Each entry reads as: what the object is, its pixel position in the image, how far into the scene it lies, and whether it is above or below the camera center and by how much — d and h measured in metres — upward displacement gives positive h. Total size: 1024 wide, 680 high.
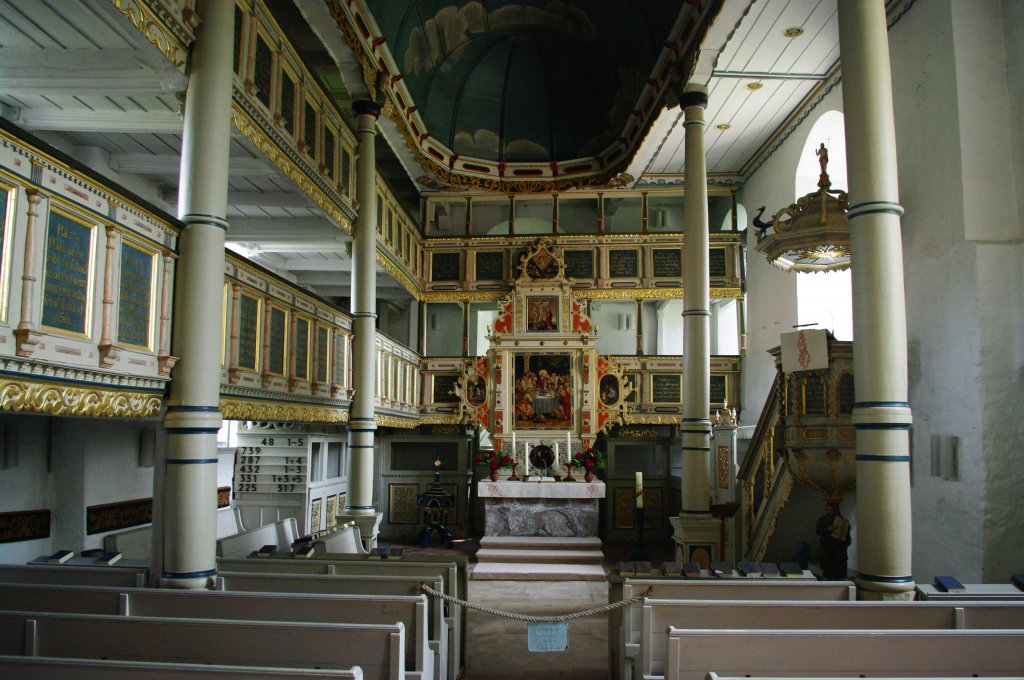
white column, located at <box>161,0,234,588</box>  5.73 +0.85
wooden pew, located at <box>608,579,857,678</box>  5.64 -1.28
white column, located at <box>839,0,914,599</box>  5.59 +0.88
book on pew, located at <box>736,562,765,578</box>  6.36 -1.23
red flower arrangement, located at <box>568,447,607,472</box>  15.28 -0.70
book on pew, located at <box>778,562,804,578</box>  6.42 -1.24
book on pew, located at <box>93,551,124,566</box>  6.24 -1.14
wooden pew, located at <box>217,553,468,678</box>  6.83 -1.31
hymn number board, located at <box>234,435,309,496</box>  13.01 -0.72
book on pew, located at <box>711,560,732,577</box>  6.35 -1.24
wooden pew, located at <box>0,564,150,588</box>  5.84 -1.18
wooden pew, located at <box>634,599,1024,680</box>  4.71 -1.23
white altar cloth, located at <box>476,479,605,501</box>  14.30 -1.22
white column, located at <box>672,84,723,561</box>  10.57 +0.74
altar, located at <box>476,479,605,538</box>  14.34 -1.60
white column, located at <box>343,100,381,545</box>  11.07 +0.93
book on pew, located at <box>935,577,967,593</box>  5.46 -1.16
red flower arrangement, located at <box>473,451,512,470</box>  15.09 -0.72
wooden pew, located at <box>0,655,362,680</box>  3.31 -1.10
